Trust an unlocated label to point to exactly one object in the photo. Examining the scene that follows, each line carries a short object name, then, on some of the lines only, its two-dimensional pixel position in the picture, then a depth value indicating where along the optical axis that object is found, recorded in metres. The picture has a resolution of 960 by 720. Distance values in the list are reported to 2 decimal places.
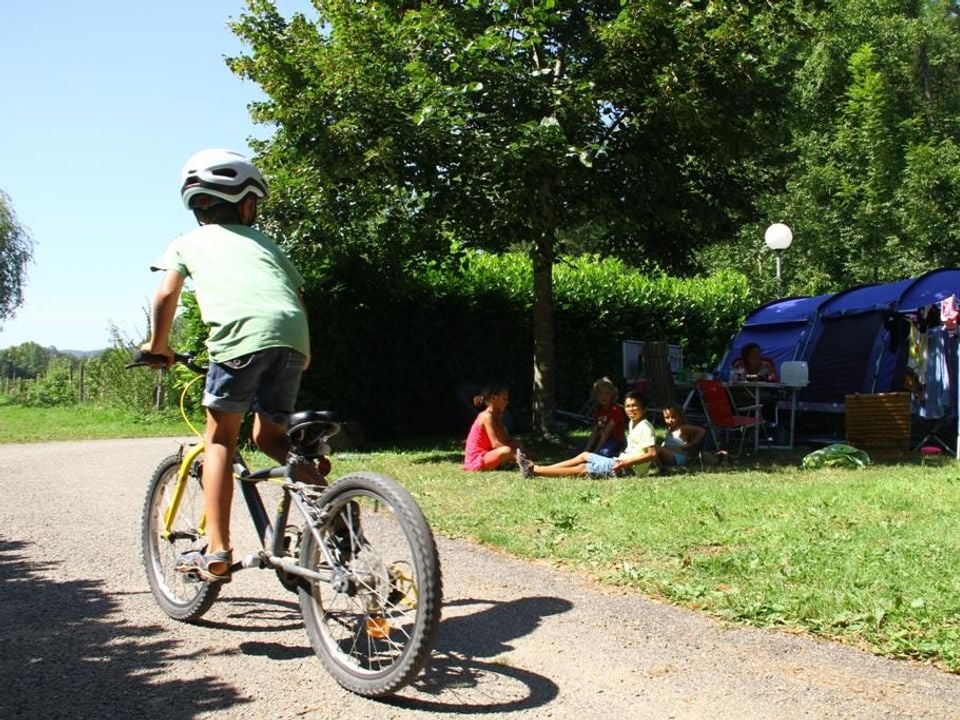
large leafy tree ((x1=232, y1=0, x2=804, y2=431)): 8.80
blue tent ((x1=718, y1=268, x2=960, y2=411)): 10.90
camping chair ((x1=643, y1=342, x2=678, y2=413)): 10.34
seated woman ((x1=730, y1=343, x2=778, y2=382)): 10.91
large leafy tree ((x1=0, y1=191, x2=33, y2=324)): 38.28
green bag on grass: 8.67
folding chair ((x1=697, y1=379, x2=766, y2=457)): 9.89
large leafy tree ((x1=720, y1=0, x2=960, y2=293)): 27.31
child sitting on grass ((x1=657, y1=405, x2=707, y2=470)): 8.87
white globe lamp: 15.04
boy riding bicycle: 3.35
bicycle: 2.88
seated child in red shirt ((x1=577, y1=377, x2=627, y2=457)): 8.91
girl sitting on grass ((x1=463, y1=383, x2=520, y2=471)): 8.64
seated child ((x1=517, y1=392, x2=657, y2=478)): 8.04
